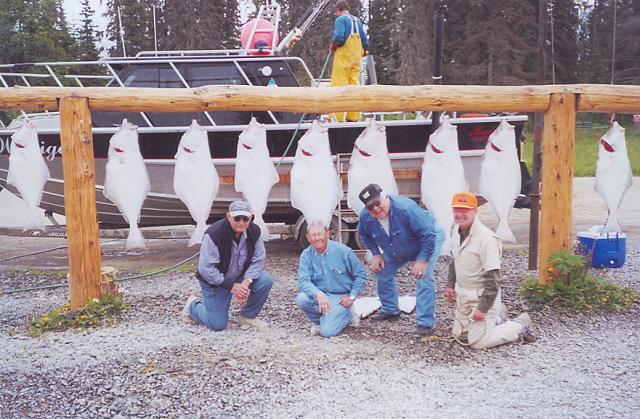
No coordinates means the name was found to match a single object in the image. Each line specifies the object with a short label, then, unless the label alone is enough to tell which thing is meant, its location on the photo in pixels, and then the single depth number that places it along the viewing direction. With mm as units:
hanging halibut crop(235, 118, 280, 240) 5570
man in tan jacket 4430
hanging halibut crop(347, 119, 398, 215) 5504
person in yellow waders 7672
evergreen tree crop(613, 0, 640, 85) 32094
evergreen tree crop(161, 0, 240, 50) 26172
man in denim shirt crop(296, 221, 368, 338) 4977
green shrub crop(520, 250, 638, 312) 5477
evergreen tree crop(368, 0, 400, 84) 32250
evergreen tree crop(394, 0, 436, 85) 26859
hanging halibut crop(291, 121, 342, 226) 5469
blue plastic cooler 7109
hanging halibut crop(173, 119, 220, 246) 5488
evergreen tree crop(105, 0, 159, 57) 26219
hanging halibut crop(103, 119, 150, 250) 5439
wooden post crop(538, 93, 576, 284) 5477
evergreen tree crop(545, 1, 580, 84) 32719
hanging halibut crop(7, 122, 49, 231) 5453
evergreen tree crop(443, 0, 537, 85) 27906
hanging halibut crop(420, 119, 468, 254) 5500
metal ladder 7593
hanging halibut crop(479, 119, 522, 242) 5461
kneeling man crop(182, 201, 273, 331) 4895
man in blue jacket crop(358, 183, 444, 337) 4922
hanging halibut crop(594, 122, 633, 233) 5516
